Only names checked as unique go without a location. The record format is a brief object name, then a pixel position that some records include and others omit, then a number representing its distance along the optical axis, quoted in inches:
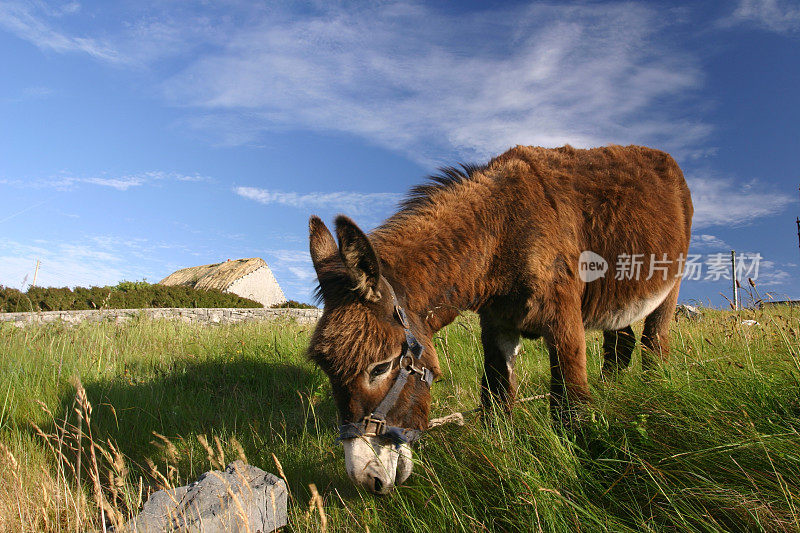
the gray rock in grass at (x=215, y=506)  103.4
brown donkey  110.6
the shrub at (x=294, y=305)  741.9
